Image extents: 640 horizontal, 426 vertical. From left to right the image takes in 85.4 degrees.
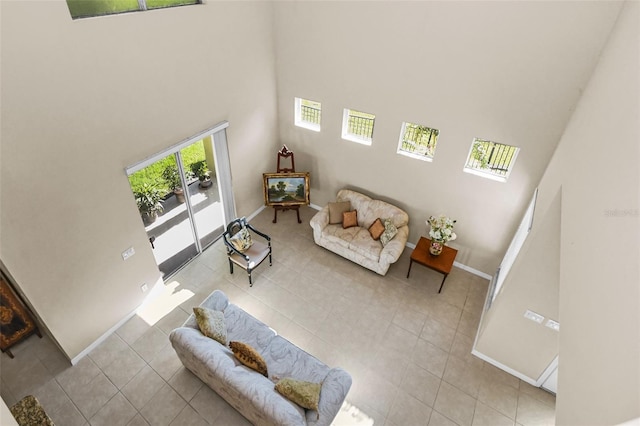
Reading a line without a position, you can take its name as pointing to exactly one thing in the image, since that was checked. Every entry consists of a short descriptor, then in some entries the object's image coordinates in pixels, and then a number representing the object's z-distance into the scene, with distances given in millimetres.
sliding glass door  6754
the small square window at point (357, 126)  6836
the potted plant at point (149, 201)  7430
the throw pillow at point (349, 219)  7211
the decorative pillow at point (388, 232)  6730
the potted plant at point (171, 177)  6992
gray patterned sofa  4012
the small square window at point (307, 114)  7301
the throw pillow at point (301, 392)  4004
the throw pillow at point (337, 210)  7289
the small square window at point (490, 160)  5754
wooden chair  6366
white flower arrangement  6250
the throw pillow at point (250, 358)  4457
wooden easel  7575
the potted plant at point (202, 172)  8219
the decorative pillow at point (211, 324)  4770
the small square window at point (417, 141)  6301
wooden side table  6295
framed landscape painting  7562
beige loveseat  6621
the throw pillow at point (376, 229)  6902
